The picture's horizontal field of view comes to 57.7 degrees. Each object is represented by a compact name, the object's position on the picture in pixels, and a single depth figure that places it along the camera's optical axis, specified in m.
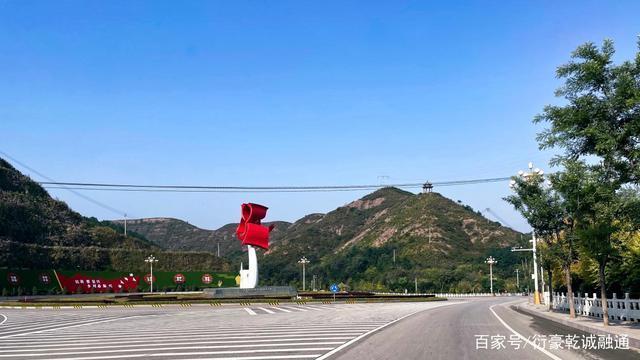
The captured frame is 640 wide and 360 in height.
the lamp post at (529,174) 31.15
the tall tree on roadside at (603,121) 16.66
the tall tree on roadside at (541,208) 28.59
